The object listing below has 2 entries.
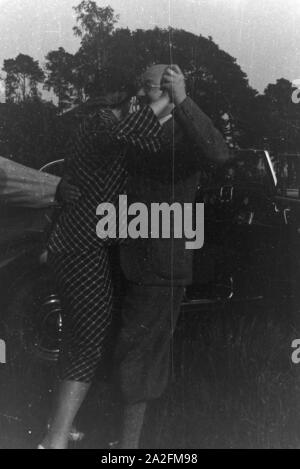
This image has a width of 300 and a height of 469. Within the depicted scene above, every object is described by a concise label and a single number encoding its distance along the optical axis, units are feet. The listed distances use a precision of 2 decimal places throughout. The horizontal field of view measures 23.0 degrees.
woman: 9.41
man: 9.32
